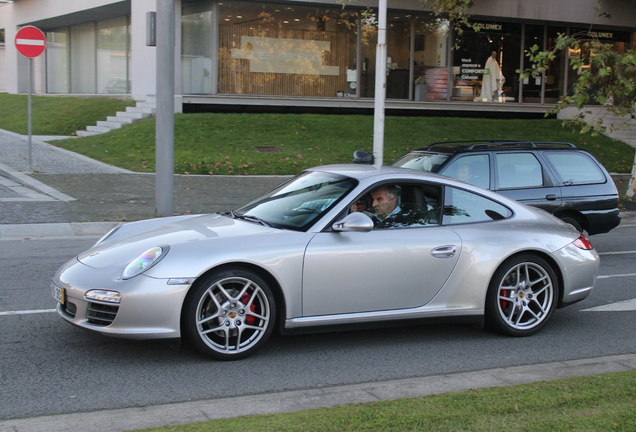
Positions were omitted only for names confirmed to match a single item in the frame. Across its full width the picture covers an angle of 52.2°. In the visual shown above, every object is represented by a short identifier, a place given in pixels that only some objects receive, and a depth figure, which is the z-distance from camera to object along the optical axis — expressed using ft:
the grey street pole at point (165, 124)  35.35
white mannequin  87.10
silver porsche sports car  14.71
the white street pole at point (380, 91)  45.52
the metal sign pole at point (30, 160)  44.65
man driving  17.20
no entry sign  43.70
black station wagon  28.94
